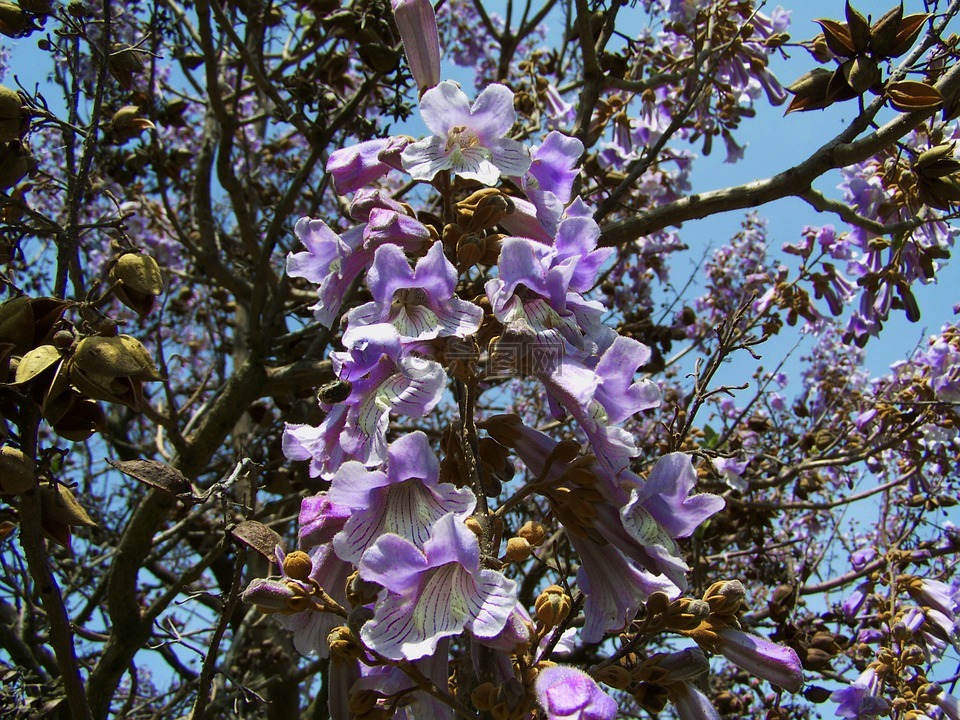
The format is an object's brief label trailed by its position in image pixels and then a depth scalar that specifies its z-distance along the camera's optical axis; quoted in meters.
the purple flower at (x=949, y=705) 0.55
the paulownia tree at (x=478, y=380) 0.31
